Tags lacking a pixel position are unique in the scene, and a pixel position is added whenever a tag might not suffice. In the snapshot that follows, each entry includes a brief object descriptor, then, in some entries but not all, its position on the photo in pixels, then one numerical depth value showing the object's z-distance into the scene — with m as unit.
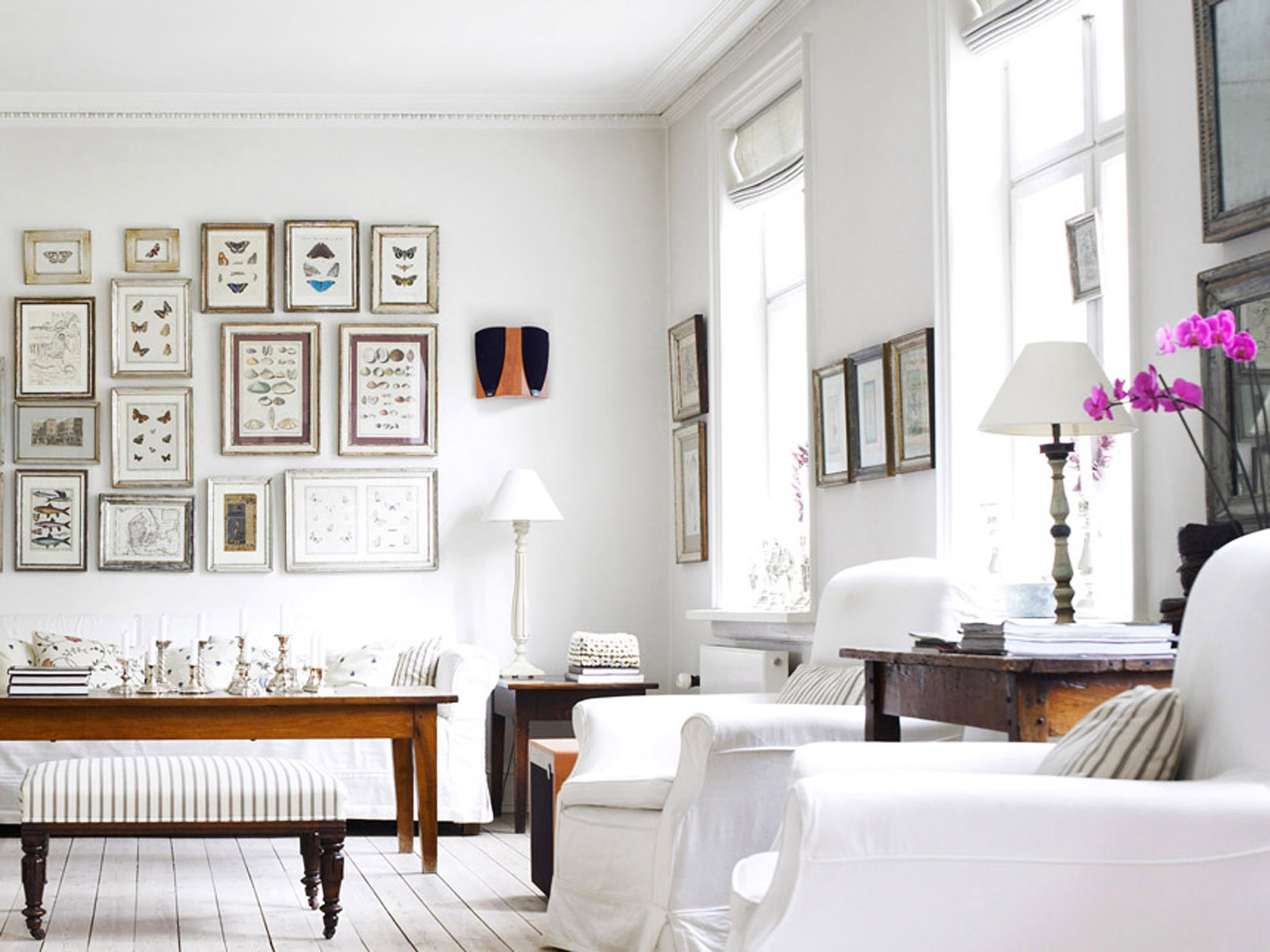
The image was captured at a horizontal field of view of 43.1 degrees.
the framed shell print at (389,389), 7.00
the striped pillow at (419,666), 6.42
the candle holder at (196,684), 5.12
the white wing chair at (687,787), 3.51
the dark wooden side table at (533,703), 6.24
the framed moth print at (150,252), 6.94
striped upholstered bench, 4.25
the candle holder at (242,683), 5.12
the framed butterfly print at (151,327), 6.91
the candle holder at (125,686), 5.00
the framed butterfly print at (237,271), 6.96
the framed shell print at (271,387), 6.94
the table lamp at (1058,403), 3.24
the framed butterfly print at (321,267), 7.00
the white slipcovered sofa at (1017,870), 1.99
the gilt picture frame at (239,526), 6.90
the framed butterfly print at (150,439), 6.89
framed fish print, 6.83
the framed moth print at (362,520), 6.93
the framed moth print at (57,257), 6.90
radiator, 5.58
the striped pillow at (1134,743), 2.21
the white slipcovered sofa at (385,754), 6.00
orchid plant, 2.75
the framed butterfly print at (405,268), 7.03
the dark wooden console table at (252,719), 4.89
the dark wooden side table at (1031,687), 2.69
